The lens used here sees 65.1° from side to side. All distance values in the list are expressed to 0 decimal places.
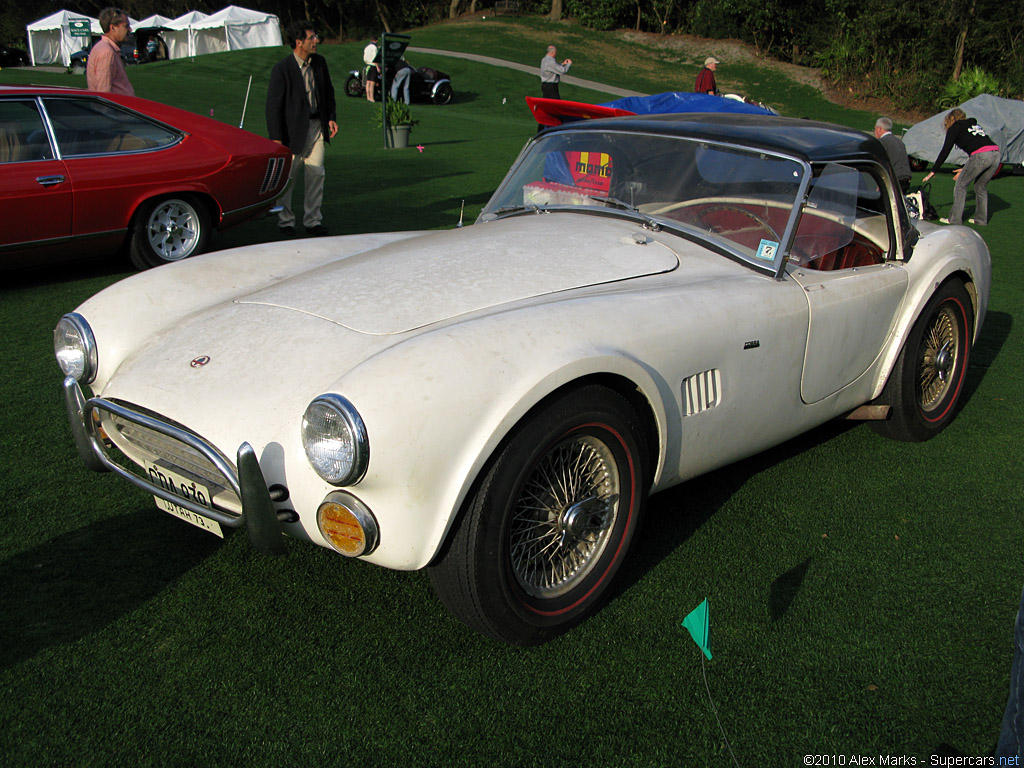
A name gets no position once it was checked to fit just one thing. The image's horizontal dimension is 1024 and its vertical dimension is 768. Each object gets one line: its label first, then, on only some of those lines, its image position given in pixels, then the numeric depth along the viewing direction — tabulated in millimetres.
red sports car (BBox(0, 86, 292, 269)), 5457
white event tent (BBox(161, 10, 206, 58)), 36906
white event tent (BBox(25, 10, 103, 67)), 36875
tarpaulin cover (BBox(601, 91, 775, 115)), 9766
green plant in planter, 14656
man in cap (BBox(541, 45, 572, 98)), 17094
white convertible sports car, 2078
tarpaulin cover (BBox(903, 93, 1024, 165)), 16234
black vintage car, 24109
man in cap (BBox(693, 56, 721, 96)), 13891
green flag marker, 2100
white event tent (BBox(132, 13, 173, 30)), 37181
